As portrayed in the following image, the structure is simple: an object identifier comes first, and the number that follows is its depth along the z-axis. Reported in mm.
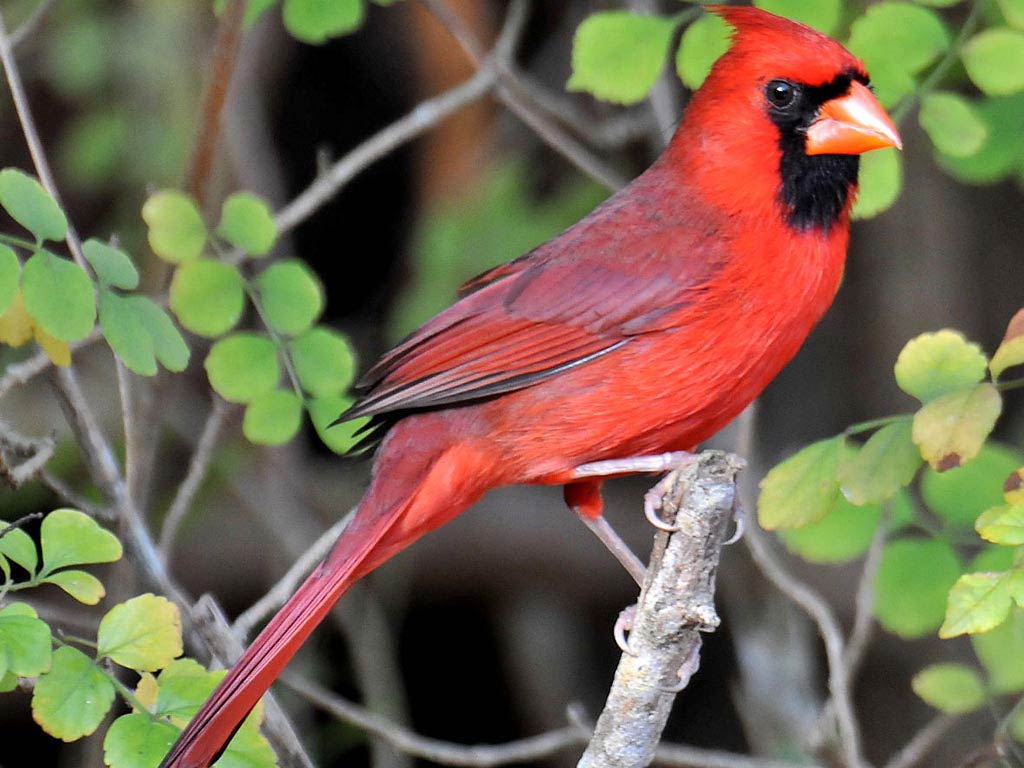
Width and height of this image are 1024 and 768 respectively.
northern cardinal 4523
